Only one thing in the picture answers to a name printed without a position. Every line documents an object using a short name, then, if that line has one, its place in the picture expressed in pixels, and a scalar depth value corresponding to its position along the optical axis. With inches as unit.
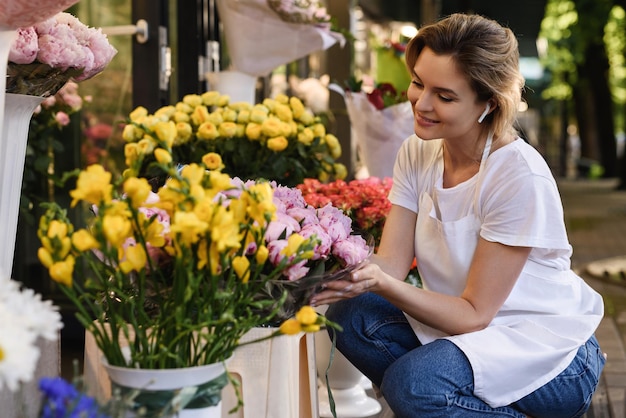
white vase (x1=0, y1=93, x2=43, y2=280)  88.8
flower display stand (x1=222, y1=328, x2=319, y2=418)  86.1
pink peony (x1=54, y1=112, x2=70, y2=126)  141.4
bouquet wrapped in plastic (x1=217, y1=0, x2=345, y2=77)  140.1
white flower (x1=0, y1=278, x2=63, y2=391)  62.0
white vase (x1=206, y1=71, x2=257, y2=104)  146.1
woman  101.4
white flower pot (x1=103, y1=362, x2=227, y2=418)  75.2
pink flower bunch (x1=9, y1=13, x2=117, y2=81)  90.3
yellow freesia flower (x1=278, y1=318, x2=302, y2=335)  75.3
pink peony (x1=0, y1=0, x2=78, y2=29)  82.0
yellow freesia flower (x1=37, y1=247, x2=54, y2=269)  73.4
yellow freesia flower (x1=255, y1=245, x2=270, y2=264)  78.3
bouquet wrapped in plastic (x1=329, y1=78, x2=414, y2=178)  142.1
